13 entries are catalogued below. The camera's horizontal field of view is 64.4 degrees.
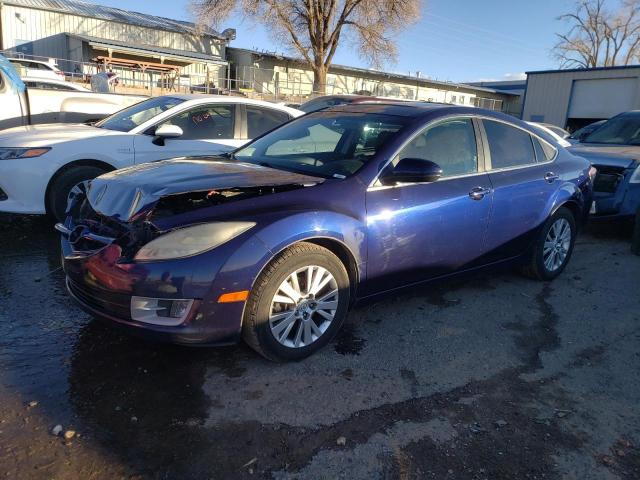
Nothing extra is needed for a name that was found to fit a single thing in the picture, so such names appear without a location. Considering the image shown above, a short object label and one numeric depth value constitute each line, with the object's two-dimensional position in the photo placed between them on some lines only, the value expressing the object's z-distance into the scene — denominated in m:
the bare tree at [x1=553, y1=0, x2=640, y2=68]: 57.28
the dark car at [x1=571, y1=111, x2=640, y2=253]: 6.42
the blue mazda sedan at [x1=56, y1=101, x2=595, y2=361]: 2.78
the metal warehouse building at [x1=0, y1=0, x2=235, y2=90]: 31.20
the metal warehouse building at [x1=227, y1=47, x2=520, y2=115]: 35.81
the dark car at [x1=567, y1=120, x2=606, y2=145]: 8.55
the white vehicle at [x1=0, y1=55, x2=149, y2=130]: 7.25
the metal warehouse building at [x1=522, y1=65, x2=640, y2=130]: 27.11
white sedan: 5.30
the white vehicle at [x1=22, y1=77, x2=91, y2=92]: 10.90
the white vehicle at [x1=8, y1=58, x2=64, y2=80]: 16.81
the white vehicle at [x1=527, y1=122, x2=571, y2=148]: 14.12
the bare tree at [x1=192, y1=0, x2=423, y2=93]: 31.17
